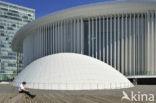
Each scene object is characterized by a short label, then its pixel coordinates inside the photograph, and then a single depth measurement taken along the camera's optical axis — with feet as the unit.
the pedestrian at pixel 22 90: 41.57
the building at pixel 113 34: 131.85
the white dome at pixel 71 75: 79.20
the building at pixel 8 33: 389.39
